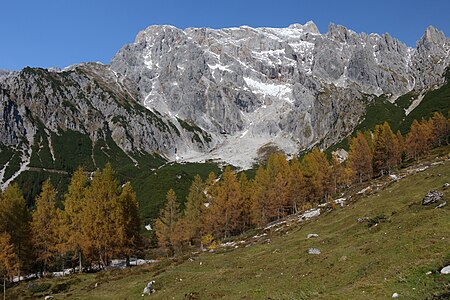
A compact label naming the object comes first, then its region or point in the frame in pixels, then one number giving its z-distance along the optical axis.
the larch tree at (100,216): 57.00
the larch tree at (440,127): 139.25
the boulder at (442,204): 34.78
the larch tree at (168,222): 86.06
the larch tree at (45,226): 64.50
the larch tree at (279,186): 92.59
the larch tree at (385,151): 113.84
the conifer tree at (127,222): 58.28
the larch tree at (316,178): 102.94
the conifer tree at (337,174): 108.54
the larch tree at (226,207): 89.25
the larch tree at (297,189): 95.97
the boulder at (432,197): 37.41
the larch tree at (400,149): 117.88
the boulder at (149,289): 35.12
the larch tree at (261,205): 92.00
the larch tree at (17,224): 62.12
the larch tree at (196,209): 88.75
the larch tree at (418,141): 123.44
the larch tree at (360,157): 114.50
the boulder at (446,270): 18.38
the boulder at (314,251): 34.72
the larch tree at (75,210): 58.91
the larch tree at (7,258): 53.84
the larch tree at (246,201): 95.50
